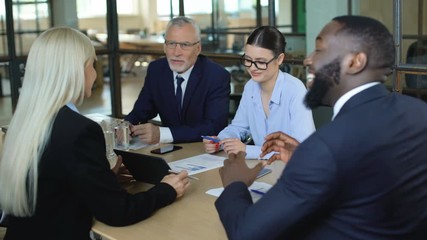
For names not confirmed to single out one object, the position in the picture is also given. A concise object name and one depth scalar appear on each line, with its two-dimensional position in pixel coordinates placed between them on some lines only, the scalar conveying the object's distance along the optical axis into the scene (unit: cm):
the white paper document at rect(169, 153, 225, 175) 240
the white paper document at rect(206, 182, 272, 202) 201
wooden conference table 174
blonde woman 173
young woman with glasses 264
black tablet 221
